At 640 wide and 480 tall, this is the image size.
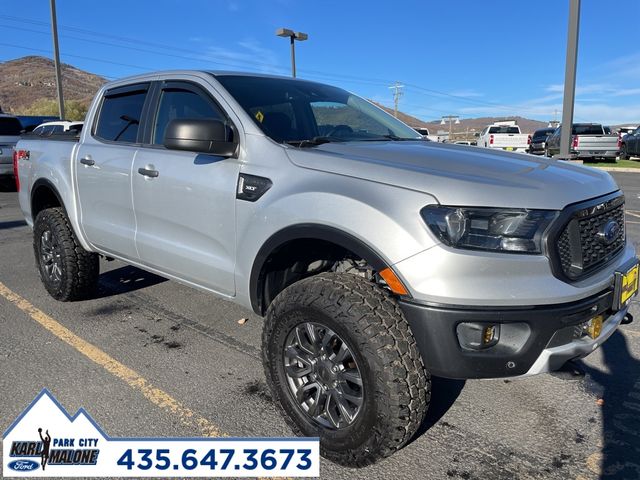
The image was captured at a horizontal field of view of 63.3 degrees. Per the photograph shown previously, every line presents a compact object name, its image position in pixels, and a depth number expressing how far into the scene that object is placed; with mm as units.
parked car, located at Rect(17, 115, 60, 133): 21312
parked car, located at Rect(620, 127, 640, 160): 23586
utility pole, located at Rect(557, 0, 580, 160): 12234
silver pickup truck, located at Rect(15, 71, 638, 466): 2078
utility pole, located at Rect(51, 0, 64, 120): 21219
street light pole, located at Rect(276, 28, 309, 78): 22694
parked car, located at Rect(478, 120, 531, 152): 25109
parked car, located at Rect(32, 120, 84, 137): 14634
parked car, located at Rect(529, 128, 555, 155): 28845
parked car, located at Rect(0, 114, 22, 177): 12758
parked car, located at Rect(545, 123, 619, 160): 20672
